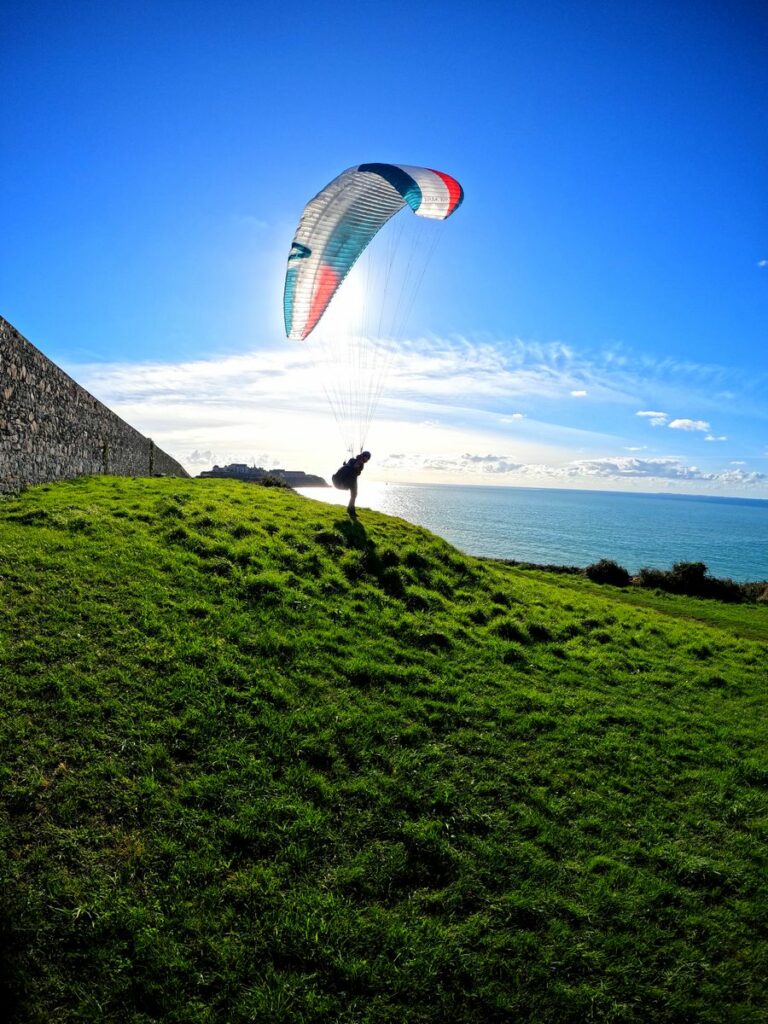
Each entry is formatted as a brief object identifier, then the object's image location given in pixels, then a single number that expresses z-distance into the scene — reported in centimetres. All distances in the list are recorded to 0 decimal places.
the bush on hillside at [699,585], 2625
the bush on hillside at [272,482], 2716
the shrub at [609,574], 2772
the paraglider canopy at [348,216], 1170
